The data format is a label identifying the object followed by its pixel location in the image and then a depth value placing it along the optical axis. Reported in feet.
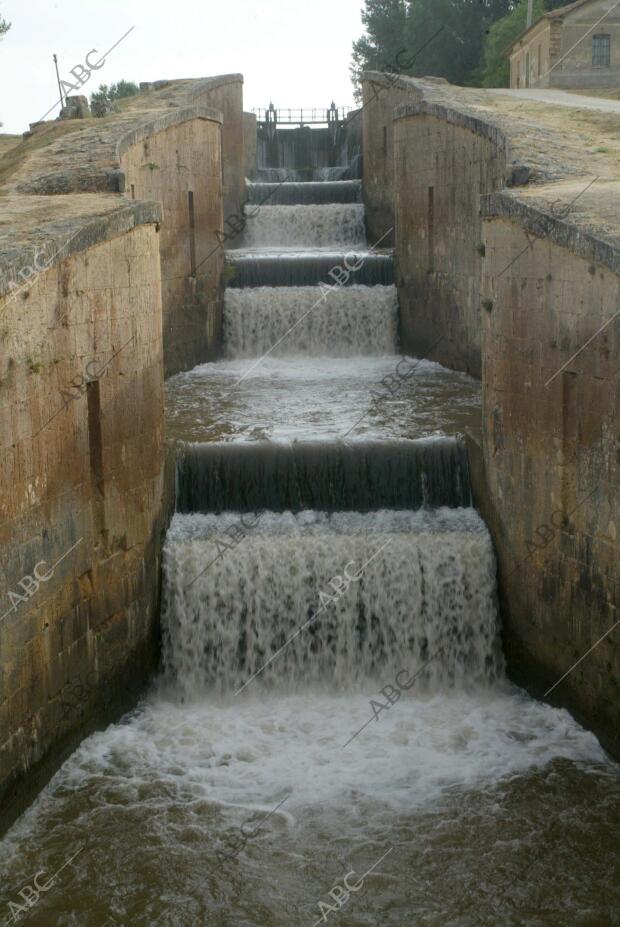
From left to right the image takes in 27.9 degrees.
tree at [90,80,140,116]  180.55
